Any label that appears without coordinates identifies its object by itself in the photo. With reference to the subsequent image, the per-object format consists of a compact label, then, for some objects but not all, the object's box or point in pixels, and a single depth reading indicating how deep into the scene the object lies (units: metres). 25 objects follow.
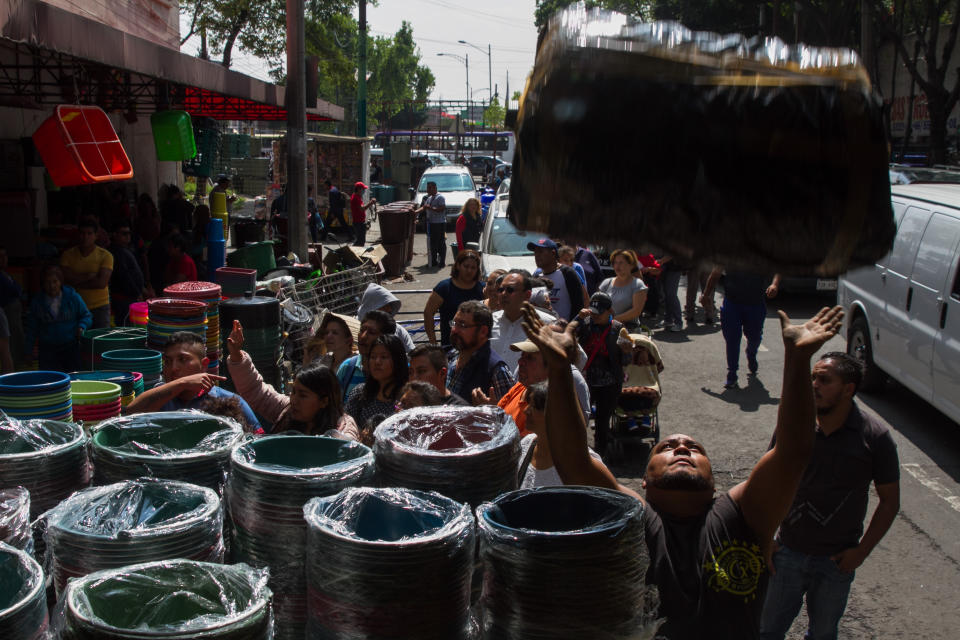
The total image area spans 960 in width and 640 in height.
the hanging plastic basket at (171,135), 12.15
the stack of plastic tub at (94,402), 4.73
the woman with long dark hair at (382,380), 5.45
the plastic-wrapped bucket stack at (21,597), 2.07
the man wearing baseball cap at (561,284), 9.19
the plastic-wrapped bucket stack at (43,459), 2.92
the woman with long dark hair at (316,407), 4.66
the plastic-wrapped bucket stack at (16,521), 2.55
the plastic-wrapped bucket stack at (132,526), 2.47
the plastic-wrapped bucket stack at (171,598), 2.08
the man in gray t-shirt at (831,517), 4.49
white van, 8.07
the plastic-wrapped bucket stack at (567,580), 2.25
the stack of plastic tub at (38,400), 4.14
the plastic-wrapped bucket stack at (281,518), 2.67
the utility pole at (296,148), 13.35
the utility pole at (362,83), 34.41
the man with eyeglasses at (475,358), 5.94
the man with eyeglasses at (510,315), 7.05
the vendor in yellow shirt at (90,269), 9.03
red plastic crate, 9.26
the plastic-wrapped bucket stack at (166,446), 2.96
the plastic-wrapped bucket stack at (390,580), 2.27
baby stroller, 7.89
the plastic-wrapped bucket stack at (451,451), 2.74
